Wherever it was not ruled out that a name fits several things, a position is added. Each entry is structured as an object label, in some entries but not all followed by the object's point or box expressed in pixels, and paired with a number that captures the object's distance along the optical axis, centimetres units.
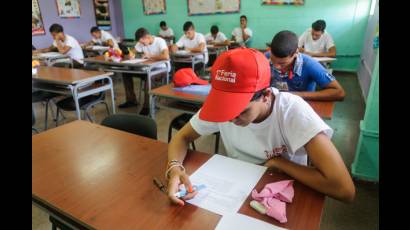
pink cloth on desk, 76
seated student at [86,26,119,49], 664
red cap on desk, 238
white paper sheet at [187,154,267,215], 84
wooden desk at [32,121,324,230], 79
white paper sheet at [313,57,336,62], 319
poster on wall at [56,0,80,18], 714
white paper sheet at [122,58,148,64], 366
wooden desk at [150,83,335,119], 175
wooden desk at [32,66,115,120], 272
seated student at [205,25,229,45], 692
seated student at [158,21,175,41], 800
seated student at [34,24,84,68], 511
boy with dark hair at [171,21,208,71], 512
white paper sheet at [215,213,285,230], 74
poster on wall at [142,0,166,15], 835
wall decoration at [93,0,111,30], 829
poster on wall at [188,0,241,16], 722
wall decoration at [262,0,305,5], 634
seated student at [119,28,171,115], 404
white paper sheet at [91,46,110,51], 590
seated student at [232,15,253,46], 700
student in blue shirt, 185
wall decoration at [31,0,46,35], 653
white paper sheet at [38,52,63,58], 485
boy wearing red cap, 83
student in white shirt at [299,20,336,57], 418
